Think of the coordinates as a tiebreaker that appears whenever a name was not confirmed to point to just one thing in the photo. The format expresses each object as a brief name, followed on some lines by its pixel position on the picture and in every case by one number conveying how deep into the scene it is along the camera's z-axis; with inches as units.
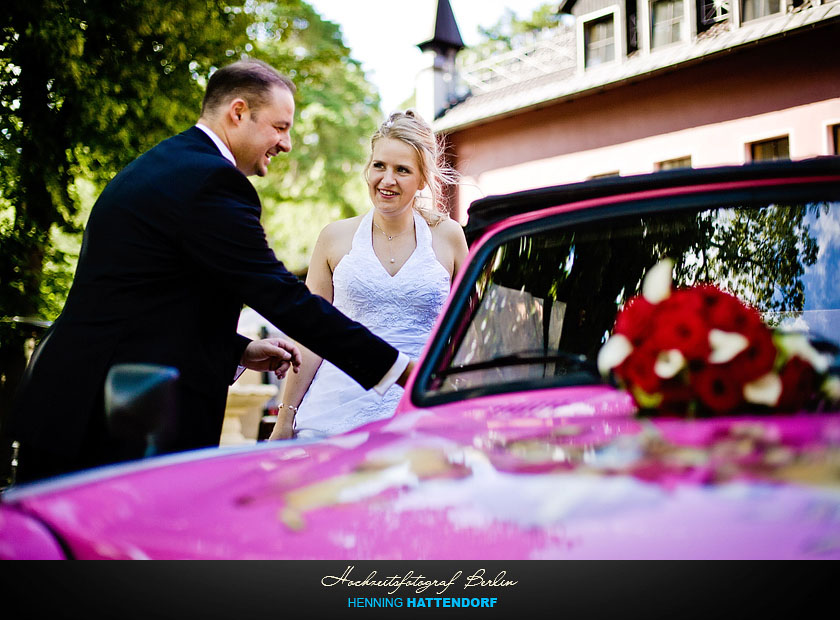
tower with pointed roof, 823.7
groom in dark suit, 96.7
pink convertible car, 48.6
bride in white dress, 149.4
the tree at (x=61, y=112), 296.0
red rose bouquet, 65.4
